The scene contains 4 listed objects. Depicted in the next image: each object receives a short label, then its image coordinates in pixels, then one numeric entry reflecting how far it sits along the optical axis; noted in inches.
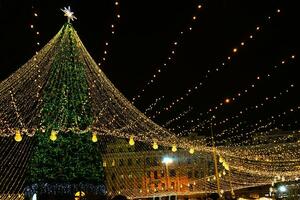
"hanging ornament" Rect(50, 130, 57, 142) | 619.5
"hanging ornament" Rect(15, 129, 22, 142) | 578.6
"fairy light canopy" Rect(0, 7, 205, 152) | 556.1
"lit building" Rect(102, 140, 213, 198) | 2050.9
